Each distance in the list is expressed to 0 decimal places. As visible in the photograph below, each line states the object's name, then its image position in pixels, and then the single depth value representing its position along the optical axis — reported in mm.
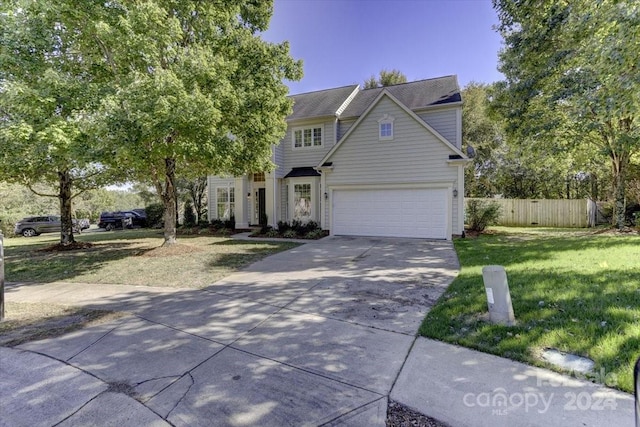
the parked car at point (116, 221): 24438
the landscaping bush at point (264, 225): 15352
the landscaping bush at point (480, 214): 14581
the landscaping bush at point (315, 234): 13695
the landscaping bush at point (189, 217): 18912
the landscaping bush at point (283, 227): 14777
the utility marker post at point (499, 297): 3996
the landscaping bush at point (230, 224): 17547
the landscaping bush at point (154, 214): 24094
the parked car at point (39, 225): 21609
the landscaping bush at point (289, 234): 14159
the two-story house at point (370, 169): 12320
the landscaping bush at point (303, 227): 14422
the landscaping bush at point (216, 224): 17573
